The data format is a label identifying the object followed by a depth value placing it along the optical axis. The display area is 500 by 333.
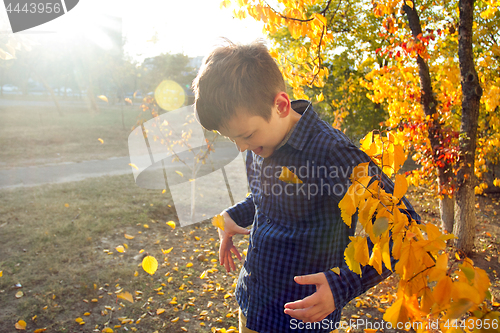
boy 1.14
